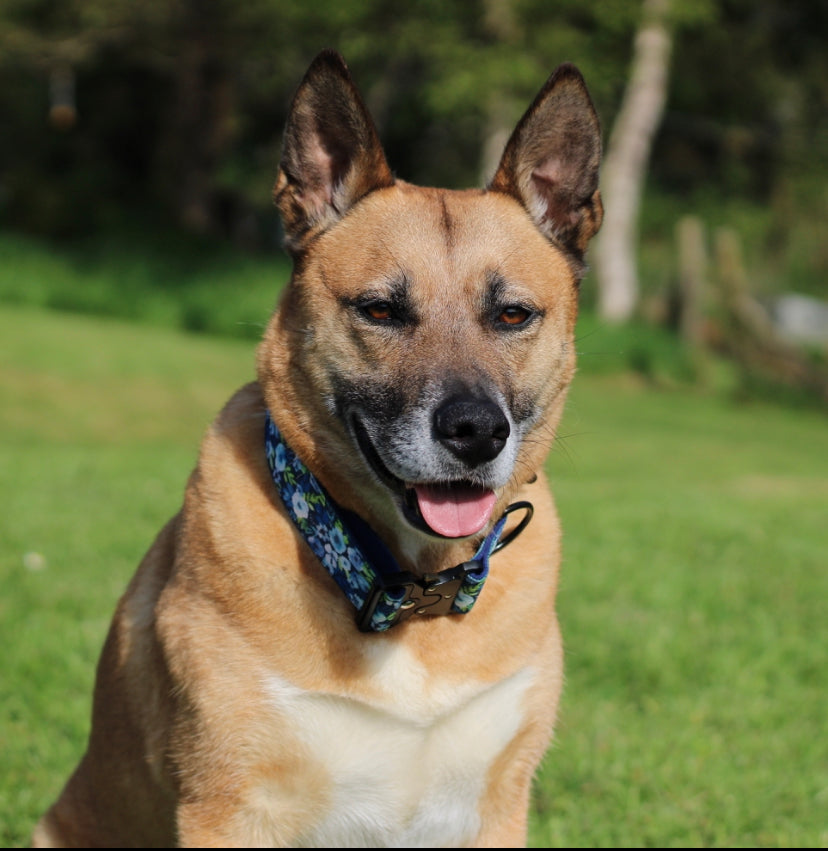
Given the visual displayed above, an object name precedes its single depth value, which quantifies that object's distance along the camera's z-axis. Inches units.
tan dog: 102.9
